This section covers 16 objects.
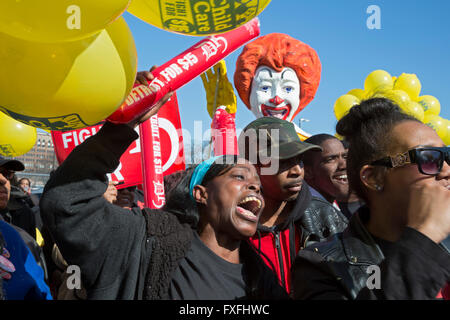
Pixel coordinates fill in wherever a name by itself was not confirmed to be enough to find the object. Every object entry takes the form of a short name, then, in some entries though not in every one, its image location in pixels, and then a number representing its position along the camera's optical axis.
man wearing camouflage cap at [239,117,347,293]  2.41
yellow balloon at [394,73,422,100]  6.59
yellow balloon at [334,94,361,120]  6.03
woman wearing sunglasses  1.23
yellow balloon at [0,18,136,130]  1.37
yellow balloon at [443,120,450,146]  6.62
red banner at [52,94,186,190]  3.50
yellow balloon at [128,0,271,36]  1.67
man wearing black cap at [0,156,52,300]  1.96
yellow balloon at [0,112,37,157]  4.32
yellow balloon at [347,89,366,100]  6.64
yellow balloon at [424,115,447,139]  6.45
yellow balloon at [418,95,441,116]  6.88
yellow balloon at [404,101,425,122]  5.50
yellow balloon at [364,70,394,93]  6.59
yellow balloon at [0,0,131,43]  1.25
